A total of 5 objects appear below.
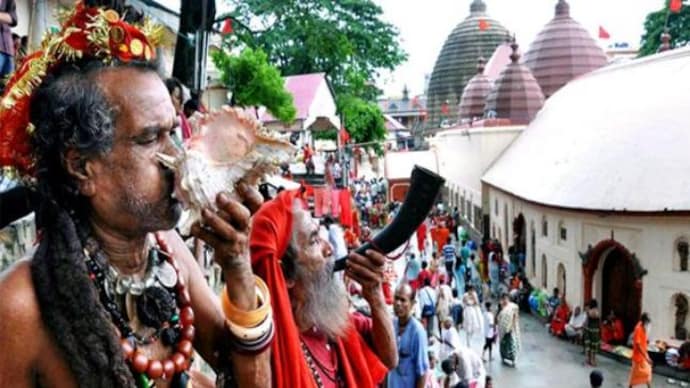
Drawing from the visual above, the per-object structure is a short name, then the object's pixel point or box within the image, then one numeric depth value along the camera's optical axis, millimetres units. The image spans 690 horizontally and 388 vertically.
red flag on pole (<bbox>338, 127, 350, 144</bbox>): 23484
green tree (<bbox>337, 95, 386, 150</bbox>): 29969
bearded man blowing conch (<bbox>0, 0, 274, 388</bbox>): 1446
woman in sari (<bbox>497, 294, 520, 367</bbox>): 11008
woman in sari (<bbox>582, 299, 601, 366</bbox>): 11641
